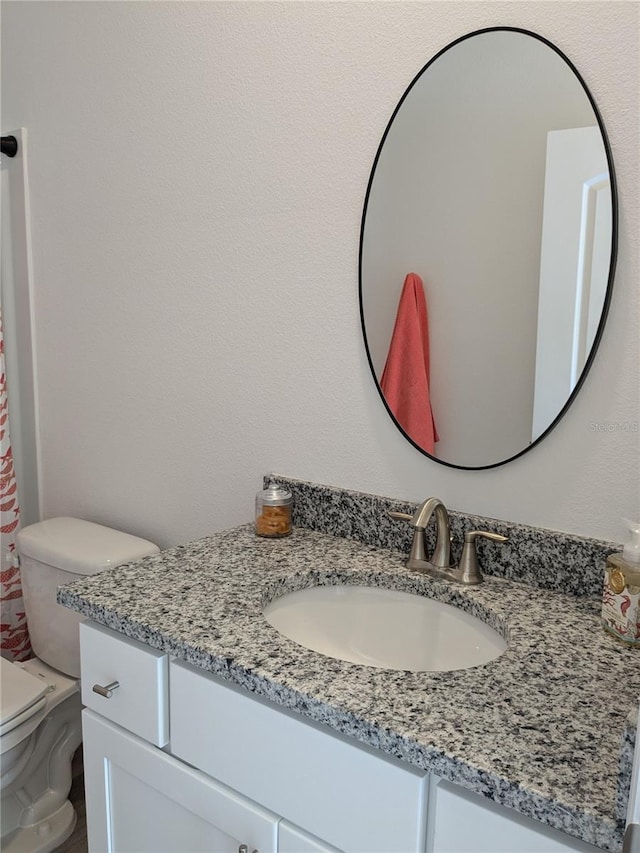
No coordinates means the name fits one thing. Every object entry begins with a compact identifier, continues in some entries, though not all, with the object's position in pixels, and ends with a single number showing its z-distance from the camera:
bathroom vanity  0.65
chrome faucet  1.08
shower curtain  1.89
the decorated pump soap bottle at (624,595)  0.89
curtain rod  1.92
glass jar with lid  1.28
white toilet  1.56
